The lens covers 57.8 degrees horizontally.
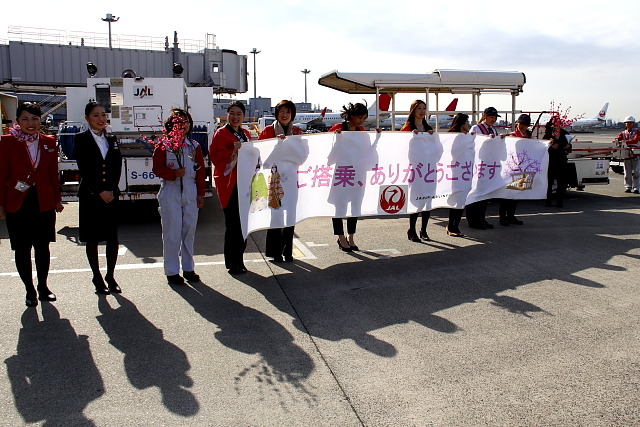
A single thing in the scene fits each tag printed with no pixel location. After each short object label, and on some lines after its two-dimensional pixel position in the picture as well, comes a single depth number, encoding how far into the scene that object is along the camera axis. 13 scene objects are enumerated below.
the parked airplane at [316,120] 55.27
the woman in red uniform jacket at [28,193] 5.43
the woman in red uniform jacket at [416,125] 8.03
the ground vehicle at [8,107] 14.98
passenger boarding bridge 28.91
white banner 6.50
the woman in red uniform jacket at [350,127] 7.31
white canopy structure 10.88
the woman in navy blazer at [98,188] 5.63
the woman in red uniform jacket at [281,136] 6.72
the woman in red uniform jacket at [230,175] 6.32
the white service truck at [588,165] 12.77
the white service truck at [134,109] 10.30
